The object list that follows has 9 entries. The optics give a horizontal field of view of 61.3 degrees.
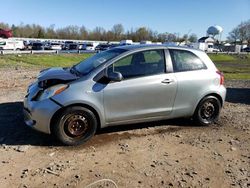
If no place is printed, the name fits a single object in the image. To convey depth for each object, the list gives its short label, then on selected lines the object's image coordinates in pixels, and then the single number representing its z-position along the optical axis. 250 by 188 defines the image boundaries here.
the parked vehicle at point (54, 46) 31.91
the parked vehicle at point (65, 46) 35.01
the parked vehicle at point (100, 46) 34.25
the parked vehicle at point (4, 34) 38.43
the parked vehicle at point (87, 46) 34.27
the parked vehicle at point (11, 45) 27.86
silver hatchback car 3.50
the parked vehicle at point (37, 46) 31.53
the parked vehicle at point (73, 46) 35.07
